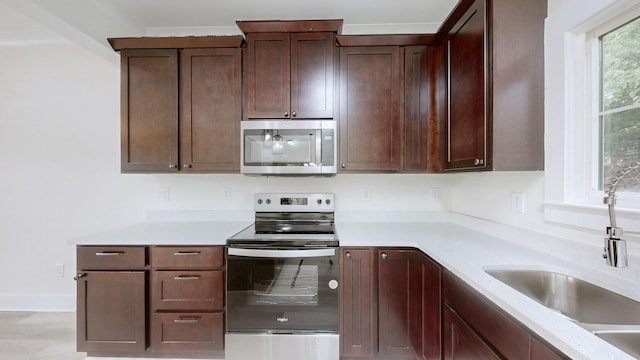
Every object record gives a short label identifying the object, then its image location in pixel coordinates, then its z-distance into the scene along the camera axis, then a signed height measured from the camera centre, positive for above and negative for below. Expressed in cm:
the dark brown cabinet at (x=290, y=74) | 212 +79
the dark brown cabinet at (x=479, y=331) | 84 -51
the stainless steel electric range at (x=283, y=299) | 180 -73
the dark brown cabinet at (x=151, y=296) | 185 -73
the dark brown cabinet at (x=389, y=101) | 214 +59
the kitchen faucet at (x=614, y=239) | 95 -19
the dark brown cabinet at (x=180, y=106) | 218 +57
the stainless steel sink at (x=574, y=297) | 102 -45
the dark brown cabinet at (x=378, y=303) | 178 -75
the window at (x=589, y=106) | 118 +34
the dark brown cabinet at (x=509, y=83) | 144 +49
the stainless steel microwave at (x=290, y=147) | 209 +25
